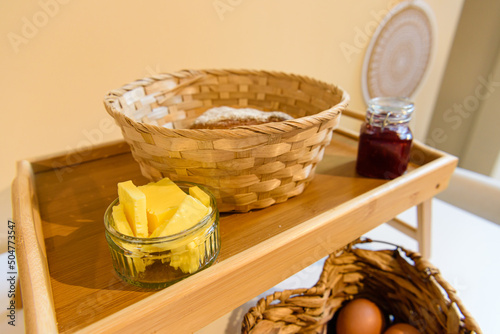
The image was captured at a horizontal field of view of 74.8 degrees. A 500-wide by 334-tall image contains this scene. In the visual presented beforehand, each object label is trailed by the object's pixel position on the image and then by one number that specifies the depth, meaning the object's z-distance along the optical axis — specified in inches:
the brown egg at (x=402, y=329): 23.5
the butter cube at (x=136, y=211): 14.2
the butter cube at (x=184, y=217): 14.0
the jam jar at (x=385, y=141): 22.8
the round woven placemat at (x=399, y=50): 49.0
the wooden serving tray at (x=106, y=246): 13.6
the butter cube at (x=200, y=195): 16.1
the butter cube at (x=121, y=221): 14.2
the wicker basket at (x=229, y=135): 16.1
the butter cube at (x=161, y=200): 15.0
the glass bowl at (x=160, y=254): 13.8
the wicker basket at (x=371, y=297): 21.4
